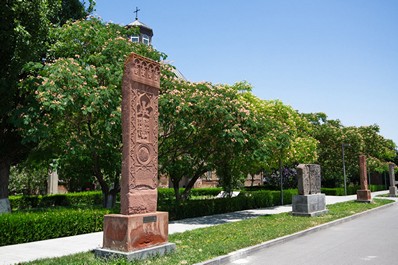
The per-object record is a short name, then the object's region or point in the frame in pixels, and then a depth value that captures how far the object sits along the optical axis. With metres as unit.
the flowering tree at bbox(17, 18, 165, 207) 12.59
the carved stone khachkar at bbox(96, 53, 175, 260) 7.94
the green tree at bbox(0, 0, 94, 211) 13.59
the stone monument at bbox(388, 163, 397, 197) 35.62
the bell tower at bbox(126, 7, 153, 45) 45.63
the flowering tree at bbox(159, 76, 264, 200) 14.79
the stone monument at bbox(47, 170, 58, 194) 31.70
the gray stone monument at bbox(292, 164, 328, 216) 17.38
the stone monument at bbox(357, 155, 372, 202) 26.30
